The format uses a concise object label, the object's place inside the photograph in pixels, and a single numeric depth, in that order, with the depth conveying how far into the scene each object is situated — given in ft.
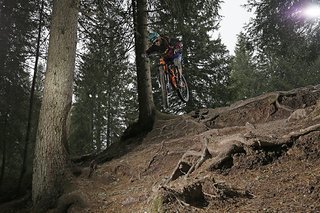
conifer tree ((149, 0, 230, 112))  49.62
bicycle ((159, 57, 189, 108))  27.09
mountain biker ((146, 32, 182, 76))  25.51
